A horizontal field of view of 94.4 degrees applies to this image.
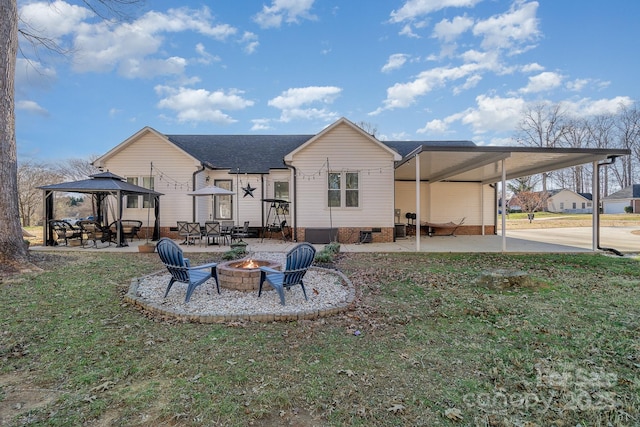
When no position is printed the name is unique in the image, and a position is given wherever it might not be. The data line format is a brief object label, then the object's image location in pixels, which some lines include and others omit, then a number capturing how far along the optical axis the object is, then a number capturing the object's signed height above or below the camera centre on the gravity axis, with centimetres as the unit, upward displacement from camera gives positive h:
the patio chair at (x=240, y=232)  1306 -86
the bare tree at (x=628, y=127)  3809 +1067
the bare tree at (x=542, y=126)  3594 +1033
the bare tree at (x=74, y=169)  2642 +399
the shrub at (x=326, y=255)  791 -122
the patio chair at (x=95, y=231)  1143 -70
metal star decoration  1502 +110
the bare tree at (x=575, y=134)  3659 +952
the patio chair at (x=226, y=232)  1224 -84
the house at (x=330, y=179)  1204 +154
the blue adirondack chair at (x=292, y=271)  467 -99
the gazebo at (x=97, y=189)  1069 +87
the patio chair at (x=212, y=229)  1191 -69
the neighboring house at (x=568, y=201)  5447 +156
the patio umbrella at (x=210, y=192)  1178 +81
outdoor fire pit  534 -119
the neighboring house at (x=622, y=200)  4125 +129
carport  923 +182
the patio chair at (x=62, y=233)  1144 -81
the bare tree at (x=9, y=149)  720 +164
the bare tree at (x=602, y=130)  3841 +1031
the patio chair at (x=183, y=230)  1169 -70
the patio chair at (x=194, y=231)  1169 -75
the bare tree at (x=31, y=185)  2234 +220
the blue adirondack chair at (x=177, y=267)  469 -87
